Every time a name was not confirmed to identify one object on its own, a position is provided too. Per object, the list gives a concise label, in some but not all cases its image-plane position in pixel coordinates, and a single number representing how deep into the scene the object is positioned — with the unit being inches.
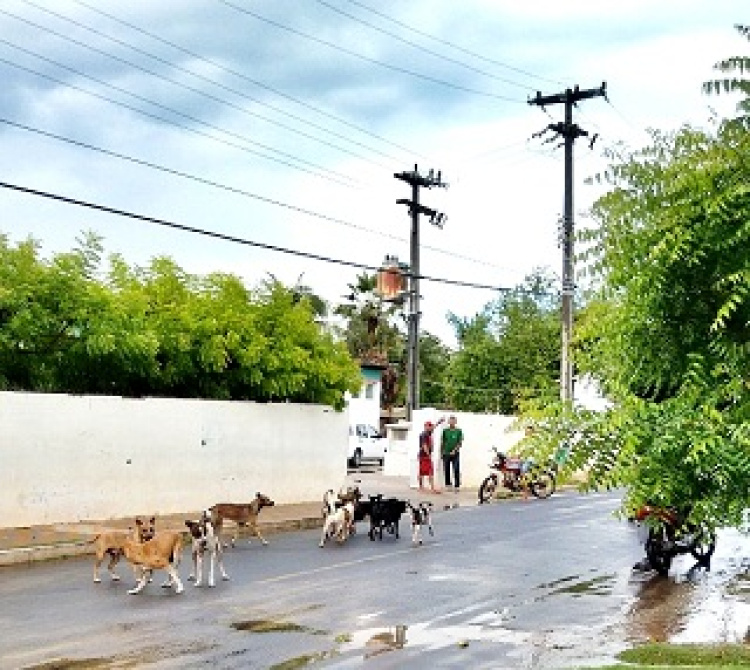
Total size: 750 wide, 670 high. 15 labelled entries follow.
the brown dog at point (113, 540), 568.7
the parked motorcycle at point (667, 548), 638.5
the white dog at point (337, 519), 761.0
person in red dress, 1211.9
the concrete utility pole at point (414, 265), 1526.8
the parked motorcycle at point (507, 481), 1158.3
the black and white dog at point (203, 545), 569.6
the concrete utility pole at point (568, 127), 1552.7
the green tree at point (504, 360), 2583.7
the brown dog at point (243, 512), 736.3
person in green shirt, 1250.6
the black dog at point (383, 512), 786.8
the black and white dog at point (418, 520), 760.3
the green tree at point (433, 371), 2967.5
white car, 1911.9
